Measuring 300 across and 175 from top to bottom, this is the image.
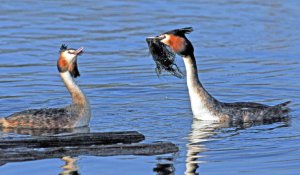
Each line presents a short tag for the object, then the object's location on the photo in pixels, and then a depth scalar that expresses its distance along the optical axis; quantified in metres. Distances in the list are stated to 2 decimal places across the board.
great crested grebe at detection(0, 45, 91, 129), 14.17
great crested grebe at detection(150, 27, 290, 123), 14.77
